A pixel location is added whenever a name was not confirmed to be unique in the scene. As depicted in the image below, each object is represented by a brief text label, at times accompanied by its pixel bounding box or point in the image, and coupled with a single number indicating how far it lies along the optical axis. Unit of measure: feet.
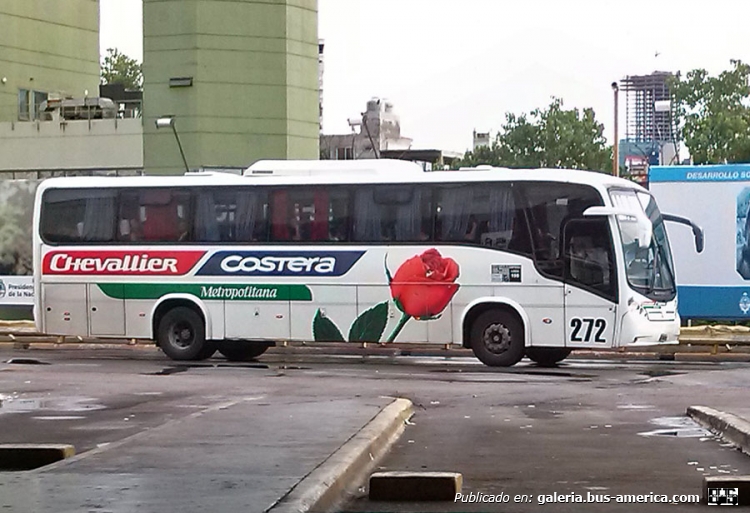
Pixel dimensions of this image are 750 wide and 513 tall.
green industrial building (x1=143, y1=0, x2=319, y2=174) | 170.40
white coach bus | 78.74
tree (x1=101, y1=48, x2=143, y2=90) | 339.36
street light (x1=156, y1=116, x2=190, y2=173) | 126.16
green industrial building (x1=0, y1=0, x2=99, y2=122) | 197.77
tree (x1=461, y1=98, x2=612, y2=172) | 323.16
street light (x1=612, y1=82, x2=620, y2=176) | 151.74
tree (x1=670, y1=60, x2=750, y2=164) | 246.27
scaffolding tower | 427.94
